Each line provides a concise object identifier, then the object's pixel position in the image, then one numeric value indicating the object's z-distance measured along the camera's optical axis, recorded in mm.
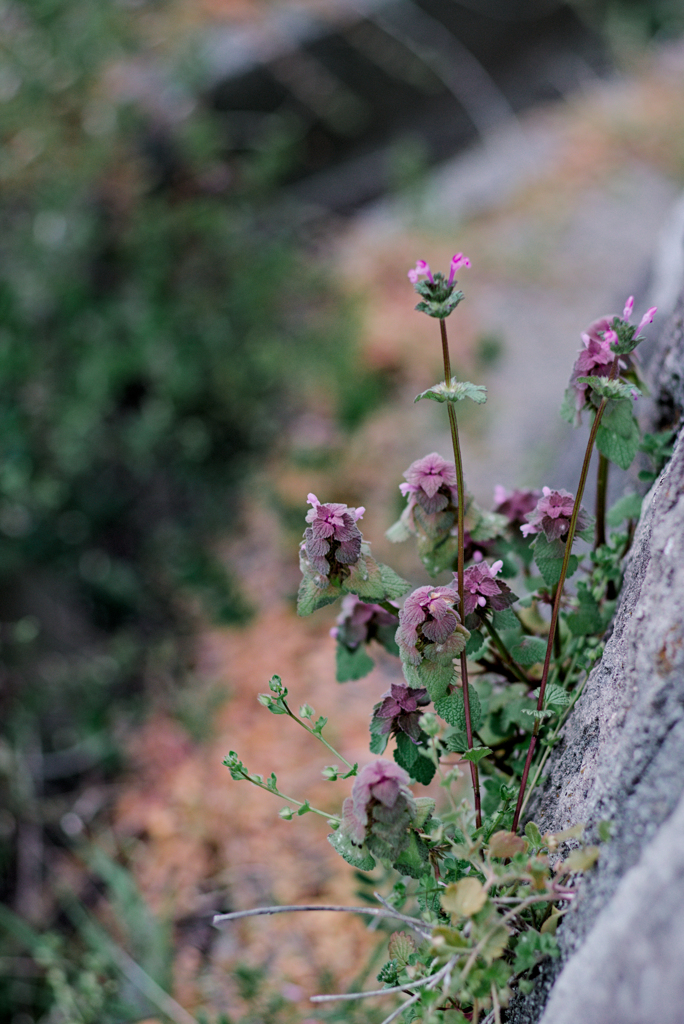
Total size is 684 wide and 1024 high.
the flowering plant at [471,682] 817
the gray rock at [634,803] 770
